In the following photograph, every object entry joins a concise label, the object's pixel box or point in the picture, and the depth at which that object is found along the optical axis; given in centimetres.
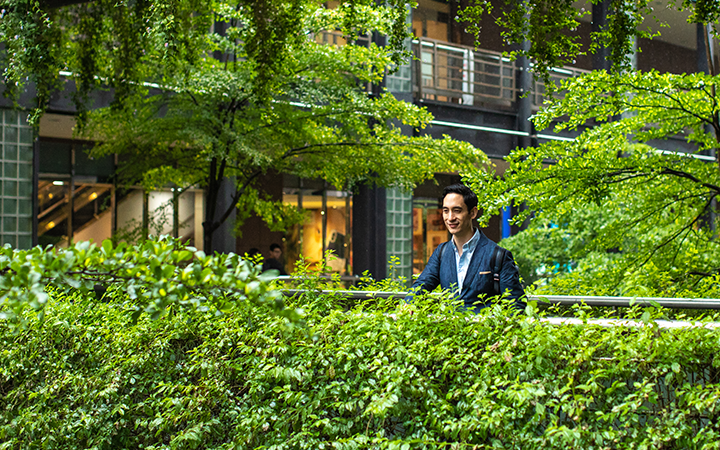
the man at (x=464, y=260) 381
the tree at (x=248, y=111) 695
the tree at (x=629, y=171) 634
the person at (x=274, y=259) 1068
